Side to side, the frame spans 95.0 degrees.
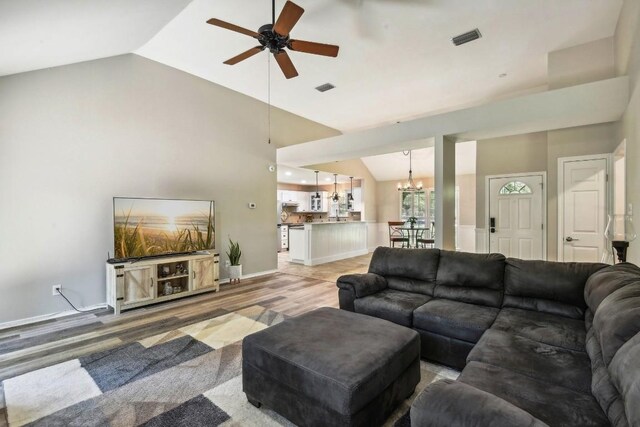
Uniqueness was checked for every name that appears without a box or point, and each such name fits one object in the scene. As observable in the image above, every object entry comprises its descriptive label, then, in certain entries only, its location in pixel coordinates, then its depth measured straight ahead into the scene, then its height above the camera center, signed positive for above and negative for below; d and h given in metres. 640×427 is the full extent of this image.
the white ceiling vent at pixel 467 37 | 3.68 +2.23
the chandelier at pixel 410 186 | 8.27 +0.76
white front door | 5.14 -0.11
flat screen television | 4.04 -0.21
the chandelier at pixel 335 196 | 10.05 +0.52
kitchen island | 7.16 -0.81
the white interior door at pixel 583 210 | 4.27 -0.01
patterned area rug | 1.87 -1.31
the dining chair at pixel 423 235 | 8.66 -0.77
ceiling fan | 2.52 +1.67
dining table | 8.73 -0.77
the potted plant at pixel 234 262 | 5.36 -0.92
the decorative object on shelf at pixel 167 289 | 4.27 -1.13
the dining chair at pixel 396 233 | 8.05 -0.73
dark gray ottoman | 1.54 -0.91
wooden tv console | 3.80 -0.95
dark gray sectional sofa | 1.12 -0.80
